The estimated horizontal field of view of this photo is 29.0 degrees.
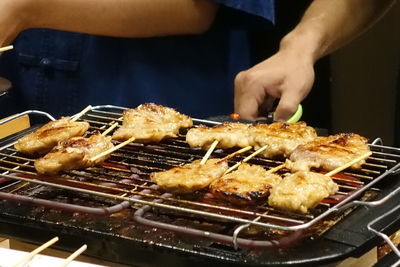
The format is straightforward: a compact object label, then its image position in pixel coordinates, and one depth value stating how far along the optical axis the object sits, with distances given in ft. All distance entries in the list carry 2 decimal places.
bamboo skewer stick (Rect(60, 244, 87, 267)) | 5.48
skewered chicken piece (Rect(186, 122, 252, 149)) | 7.76
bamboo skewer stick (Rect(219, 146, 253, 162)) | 7.42
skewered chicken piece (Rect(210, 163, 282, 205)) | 6.32
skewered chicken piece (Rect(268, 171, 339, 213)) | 6.10
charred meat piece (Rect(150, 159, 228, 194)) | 6.52
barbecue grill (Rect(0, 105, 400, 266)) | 5.74
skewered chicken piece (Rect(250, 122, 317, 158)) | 7.61
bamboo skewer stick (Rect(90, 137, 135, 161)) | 7.25
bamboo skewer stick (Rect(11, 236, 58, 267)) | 5.54
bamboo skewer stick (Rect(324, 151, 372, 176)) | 6.81
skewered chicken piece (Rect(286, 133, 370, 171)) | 7.04
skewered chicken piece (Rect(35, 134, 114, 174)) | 7.08
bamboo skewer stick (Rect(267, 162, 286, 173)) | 7.02
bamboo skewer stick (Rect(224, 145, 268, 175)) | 7.10
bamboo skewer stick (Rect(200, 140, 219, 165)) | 7.23
